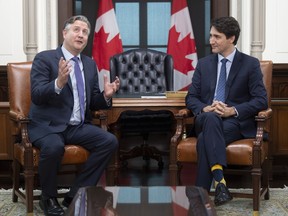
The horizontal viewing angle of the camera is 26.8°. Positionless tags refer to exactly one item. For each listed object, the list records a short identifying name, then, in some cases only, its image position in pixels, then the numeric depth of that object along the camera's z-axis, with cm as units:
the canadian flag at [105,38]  643
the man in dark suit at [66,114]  349
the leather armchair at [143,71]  568
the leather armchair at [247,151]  354
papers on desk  425
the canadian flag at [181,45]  648
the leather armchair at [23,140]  350
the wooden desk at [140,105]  401
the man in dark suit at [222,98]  358
